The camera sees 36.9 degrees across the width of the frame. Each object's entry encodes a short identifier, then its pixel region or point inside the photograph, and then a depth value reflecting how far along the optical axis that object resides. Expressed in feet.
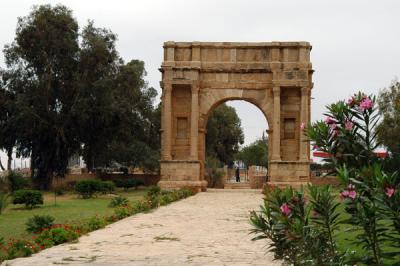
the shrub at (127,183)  100.22
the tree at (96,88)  96.63
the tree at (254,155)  232.32
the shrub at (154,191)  75.16
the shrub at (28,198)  62.13
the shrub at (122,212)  50.59
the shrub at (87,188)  76.69
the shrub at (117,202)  61.94
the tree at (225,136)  190.47
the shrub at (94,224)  41.26
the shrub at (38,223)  39.58
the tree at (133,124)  103.24
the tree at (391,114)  108.47
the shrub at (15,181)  82.07
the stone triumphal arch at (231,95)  90.22
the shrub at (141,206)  55.93
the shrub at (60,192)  85.00
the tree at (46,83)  94.79
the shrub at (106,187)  78.43
